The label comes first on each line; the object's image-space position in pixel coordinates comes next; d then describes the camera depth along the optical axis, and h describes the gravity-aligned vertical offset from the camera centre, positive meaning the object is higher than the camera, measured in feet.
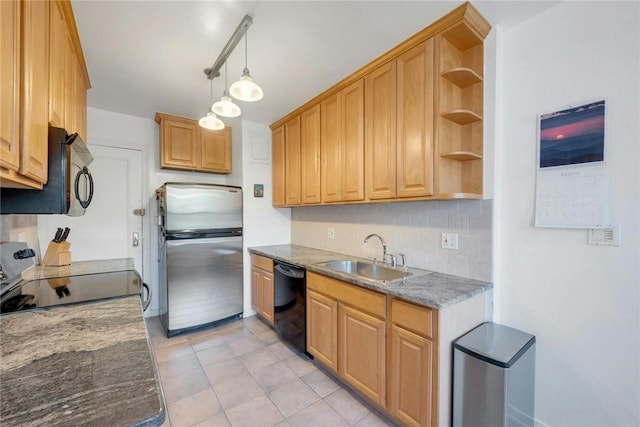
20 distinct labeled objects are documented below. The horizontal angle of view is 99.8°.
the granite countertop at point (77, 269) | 6.02 -1.45
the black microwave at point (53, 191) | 3.67 +0.28
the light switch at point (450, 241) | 6.24 -0.70
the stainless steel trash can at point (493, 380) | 4.32 -2.86
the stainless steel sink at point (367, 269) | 7.15 -1.67
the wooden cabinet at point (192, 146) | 10.37 +2.62
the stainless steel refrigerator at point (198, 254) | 9.18 -1.58
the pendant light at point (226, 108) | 6.15 +2.37
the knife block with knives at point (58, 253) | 6.97 -1.11
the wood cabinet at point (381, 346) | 4.76 -2.85
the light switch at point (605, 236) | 4.42 -0.42
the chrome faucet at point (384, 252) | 7.55 -1.17
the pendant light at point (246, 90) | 5.16 +2.38
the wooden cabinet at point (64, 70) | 4.12 +2.62
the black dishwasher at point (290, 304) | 7.89 -2.93
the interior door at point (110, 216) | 9.66 -0.19
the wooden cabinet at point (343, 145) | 7.46 +1.98
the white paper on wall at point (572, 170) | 4.55 +0.74
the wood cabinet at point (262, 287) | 9.59 -2.87
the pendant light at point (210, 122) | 7.20 +2.38
